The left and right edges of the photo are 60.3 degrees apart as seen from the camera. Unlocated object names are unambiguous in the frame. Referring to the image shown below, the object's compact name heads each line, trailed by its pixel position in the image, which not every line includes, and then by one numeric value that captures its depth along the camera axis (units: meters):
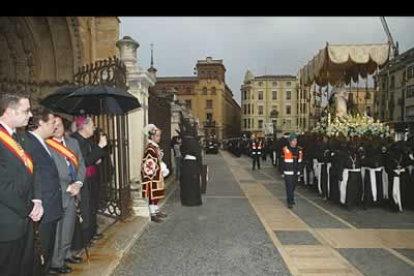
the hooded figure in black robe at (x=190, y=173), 8.71
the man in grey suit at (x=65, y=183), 4.12
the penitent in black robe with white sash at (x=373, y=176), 8.28
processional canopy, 12.10
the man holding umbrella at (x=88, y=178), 4.77
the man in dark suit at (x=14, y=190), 2.95
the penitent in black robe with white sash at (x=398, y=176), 7.99
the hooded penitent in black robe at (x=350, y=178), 8.19
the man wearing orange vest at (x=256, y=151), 18.34
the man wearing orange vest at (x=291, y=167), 8.50
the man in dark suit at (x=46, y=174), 3.55
